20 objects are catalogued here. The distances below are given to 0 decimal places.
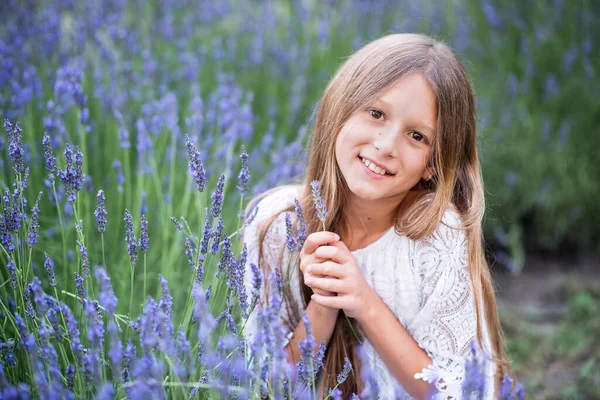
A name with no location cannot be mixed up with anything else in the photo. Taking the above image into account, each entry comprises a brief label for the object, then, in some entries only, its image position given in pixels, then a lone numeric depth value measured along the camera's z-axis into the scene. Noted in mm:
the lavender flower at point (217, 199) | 1832
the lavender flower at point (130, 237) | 1818
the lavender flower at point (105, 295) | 1689
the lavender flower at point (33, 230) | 1823
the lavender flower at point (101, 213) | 1830
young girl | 1947
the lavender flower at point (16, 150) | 1843
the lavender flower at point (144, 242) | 1840
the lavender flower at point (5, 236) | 1829
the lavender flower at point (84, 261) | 1805
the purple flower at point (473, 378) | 1700
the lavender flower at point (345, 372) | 1817
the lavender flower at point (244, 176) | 1866
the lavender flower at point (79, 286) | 1795
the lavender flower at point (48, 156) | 1850
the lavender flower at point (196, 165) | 1827
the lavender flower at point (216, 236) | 1842
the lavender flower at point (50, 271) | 1803
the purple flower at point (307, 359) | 1744
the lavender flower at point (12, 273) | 1806
